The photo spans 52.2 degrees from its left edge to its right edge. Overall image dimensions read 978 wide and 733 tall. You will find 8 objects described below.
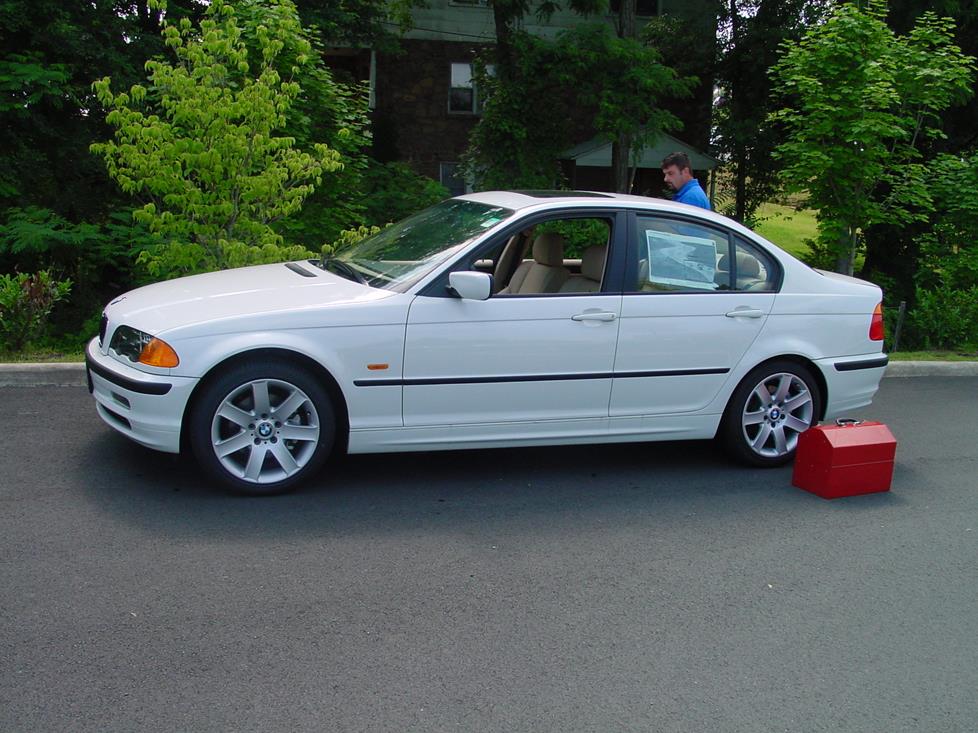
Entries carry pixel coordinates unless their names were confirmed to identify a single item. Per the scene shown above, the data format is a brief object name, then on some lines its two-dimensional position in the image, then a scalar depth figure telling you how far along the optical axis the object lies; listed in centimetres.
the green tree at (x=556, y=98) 1945
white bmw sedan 537
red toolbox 608
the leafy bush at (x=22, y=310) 869
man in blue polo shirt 819
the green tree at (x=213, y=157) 835
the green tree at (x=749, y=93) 2391
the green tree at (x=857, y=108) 1191
